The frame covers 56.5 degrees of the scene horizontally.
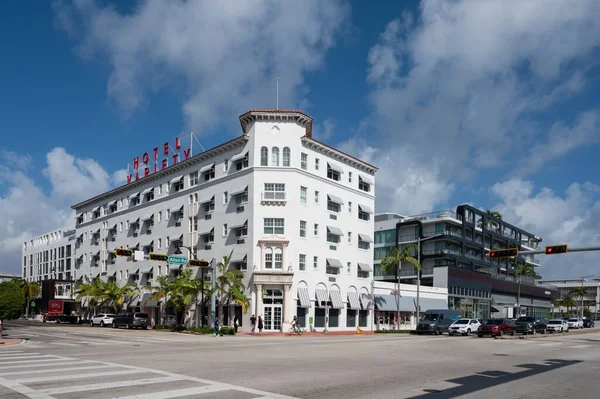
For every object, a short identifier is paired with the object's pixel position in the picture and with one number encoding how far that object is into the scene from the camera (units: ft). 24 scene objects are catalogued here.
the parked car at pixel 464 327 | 178.40
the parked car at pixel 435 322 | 179.93
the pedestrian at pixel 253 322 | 174.70
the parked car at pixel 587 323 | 289.70
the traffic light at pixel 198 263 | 161.18
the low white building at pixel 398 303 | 224.12
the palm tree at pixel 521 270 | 359.64
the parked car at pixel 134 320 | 205.84
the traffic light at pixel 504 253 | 131.47
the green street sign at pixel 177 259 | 160.35
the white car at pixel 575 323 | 272.92
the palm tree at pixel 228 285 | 178.91
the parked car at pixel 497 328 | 160.25
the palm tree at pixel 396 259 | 217.15
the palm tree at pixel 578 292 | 484.42
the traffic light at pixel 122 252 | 152.35
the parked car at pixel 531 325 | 180.14
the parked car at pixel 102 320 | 229.25
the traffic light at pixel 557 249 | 126.31
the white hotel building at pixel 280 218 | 185.16
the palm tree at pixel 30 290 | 337.11
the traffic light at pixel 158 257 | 158.11
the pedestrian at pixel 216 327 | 158.29
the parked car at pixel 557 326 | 215.92
